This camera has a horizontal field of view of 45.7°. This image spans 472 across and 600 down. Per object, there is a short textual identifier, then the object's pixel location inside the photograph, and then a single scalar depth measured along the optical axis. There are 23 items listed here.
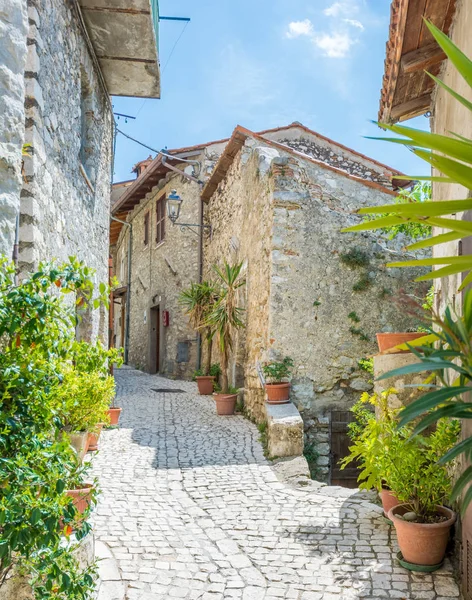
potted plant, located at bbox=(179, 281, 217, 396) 10.14
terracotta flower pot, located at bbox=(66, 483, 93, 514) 2.93
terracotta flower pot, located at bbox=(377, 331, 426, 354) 4.37
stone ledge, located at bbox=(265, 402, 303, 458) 5.70
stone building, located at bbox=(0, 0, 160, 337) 2.36
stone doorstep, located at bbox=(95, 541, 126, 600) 2.82
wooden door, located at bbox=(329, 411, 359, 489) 6.74
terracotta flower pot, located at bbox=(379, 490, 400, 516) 3.68
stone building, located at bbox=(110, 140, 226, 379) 13.09
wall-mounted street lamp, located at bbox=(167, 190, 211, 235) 10.83
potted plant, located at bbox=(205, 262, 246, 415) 8.00
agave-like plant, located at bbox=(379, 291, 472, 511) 1.62
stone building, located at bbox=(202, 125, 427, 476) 6.78
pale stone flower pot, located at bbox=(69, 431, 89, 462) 3.99
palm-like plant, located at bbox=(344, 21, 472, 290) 1.66
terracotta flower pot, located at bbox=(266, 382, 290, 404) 6.46
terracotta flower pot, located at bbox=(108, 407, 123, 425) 6.96
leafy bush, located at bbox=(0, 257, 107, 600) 1.91
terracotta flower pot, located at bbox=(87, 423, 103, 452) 5.32
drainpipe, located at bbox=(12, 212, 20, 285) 3.32
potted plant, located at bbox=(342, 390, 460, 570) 3.13
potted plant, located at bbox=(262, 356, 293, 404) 6.47
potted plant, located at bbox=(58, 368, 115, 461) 3.80
